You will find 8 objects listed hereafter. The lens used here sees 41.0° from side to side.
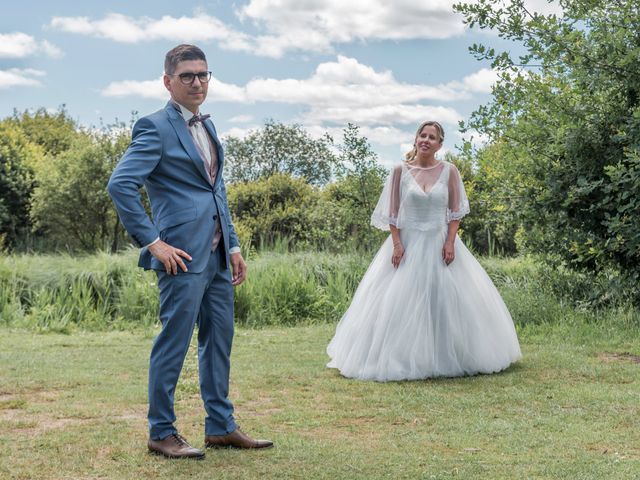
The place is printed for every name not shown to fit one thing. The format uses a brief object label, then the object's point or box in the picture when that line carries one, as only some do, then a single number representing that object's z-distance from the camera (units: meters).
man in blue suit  4.60
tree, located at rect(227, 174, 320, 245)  21.78
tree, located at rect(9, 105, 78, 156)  36.28
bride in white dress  7.47
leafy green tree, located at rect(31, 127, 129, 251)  23.97
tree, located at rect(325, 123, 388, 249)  14.20
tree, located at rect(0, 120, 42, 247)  27.39
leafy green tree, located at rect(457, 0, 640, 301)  9.46
